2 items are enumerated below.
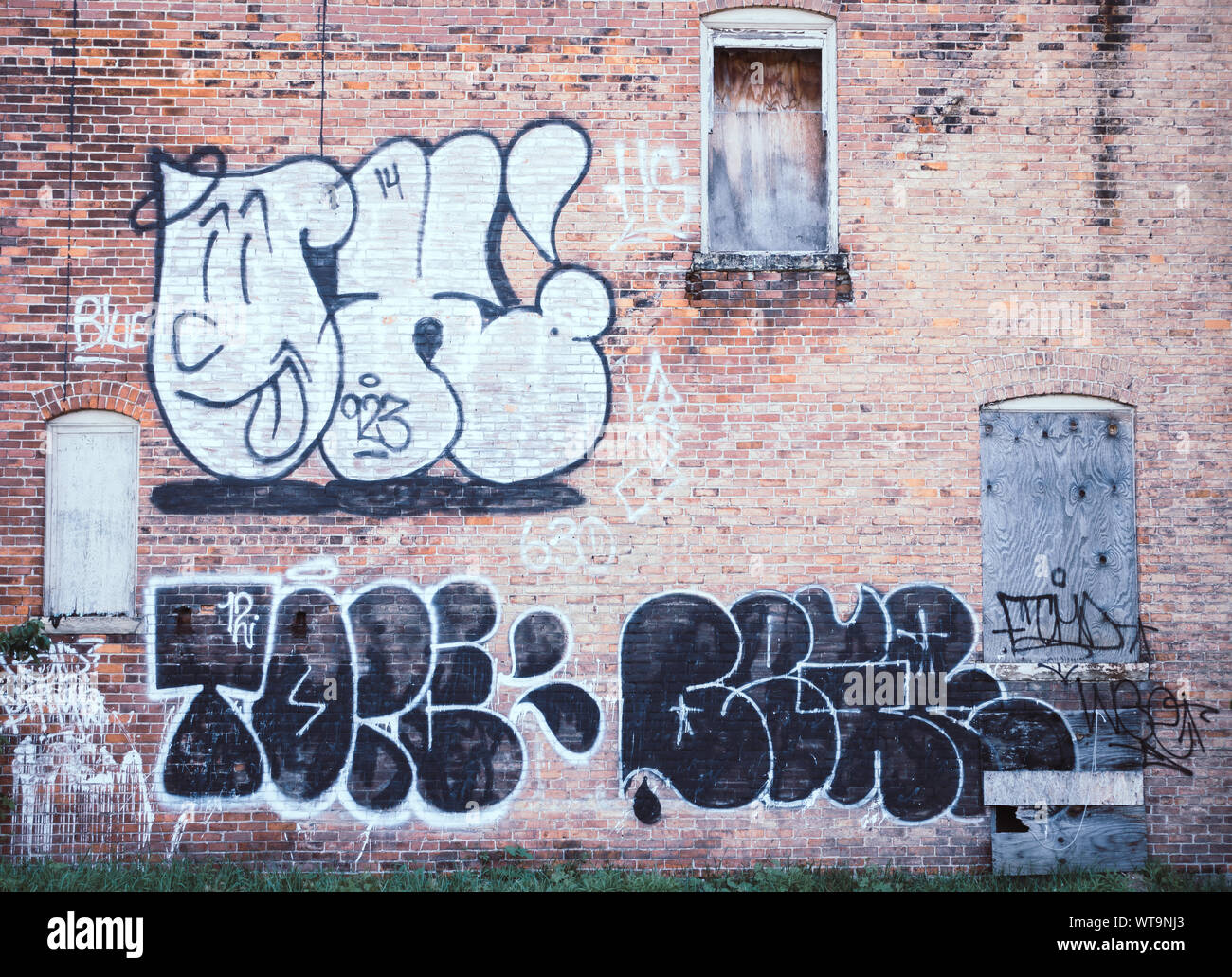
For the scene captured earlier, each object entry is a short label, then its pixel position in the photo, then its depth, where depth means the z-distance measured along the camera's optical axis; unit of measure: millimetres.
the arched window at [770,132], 7191
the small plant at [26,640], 6520
